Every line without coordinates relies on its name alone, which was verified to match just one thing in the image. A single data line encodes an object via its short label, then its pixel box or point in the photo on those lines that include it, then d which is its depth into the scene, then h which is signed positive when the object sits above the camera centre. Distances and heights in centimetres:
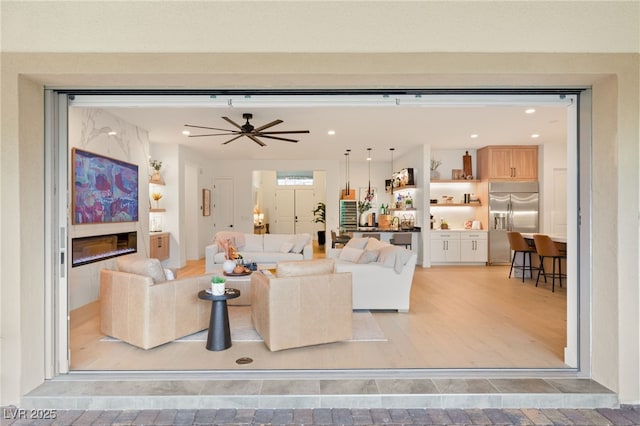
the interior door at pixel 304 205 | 1488 +22
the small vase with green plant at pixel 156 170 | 809 +90
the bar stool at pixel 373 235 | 866 -53
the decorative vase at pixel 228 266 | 499 -72
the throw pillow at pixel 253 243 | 795 -66
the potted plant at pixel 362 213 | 1183 -6
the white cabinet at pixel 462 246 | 891 -80
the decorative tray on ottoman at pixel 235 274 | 497 -81
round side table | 359 -106
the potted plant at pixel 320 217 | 1331 -20
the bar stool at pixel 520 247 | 716 -66
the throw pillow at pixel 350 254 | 554 -63
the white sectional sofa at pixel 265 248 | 712 -73
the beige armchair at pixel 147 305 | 359 -92
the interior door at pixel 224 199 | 1104 +31
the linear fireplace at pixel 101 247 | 525 -54
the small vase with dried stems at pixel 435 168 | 928 +106
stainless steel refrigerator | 871 +0
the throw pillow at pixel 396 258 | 487 -60
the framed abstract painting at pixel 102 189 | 527 +34
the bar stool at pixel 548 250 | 643 -65
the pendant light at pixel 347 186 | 1148 +81
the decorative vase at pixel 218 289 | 361 -73
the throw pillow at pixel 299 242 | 775 -62
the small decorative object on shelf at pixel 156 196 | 825 +34
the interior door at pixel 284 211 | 1479 +3
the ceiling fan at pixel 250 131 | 584 +125
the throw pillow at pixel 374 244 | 582 -51
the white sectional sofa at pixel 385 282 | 489 -90
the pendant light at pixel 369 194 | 973 +46
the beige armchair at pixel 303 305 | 351 -88
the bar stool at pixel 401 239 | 873 -62
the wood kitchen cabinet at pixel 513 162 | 873 +114
